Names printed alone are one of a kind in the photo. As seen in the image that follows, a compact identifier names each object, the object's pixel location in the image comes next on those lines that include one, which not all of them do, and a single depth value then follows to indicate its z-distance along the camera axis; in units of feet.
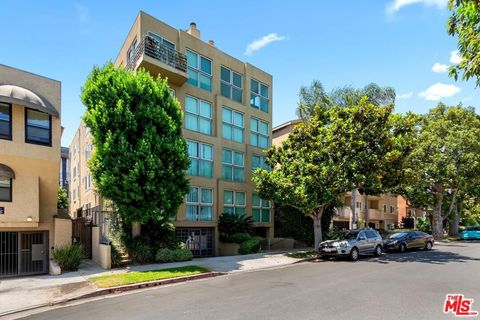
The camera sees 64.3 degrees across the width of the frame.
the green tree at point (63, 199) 129.92
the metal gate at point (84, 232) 72.49
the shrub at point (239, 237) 80.03
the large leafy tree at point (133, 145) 55.52
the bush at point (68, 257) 56.03
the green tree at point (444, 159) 113.70
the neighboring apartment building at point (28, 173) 56.54
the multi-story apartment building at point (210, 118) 74.64
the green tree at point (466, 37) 19.00
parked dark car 83.41
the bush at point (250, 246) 77.51
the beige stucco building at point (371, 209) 136.26
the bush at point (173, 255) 60.90
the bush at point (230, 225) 81.35
